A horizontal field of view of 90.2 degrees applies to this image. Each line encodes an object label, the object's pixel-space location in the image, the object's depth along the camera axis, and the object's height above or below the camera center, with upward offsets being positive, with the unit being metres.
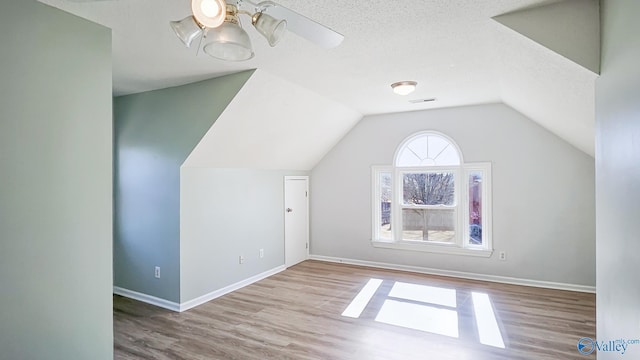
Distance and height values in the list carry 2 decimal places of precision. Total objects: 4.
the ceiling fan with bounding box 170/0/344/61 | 1.25 +0.66
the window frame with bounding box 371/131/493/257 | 4.56 -0.47
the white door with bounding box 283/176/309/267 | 5.30 -0.70
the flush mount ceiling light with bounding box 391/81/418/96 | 3.37 +0.97
